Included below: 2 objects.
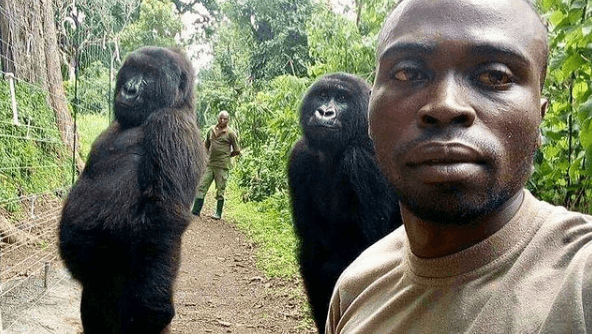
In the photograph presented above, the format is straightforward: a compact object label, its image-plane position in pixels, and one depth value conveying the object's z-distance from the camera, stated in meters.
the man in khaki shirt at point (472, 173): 0.97
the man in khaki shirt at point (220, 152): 11.44
